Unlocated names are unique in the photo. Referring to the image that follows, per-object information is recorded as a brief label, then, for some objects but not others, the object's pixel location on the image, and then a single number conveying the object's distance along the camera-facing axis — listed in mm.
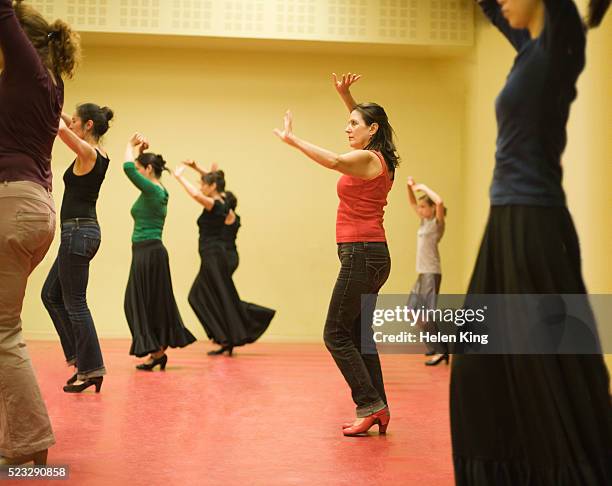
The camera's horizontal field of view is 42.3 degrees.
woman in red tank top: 3326
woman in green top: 5371
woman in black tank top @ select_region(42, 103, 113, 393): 3992
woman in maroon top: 2352
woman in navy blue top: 1879
